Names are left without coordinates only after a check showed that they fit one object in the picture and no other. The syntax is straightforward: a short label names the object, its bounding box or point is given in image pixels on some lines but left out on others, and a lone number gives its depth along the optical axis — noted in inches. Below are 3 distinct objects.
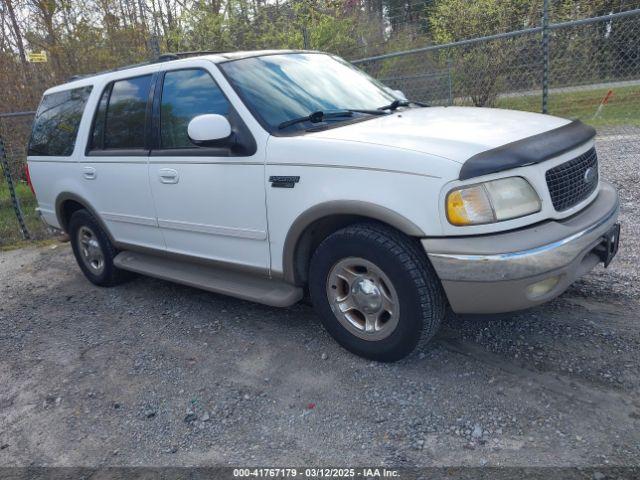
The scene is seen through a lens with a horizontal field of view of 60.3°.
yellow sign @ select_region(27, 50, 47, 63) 360.5
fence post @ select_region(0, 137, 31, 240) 311.4
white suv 111.0
